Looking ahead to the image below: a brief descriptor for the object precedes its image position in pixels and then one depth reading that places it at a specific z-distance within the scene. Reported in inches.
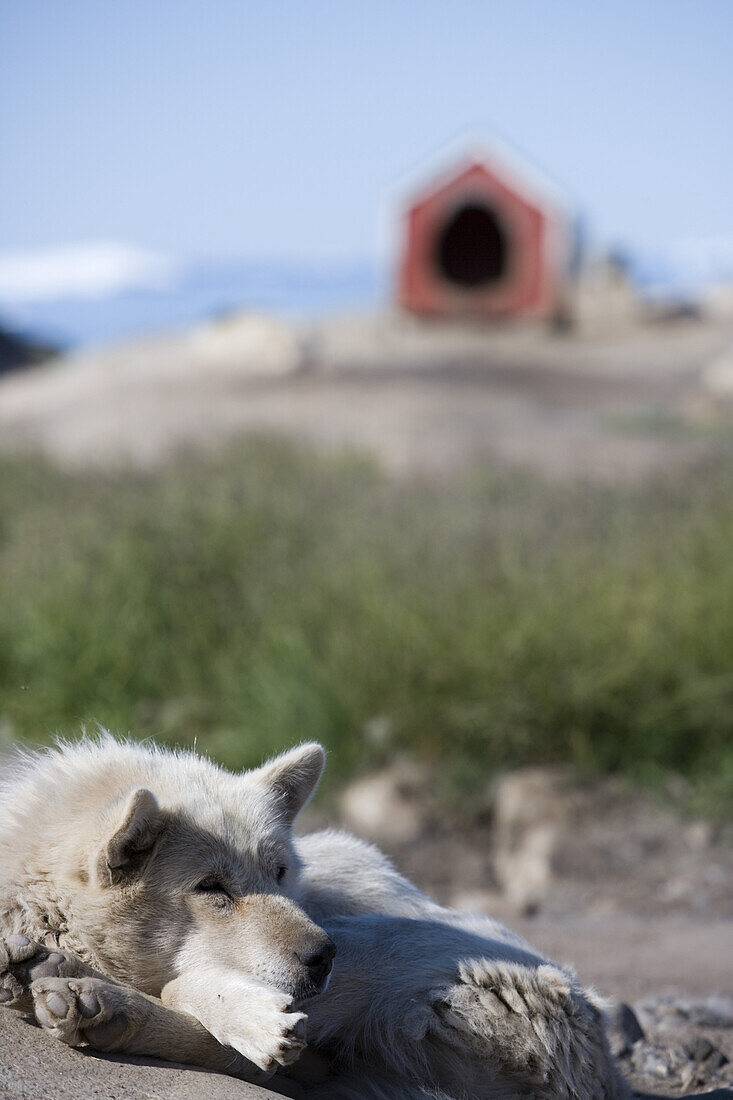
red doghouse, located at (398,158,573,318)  1296.8
